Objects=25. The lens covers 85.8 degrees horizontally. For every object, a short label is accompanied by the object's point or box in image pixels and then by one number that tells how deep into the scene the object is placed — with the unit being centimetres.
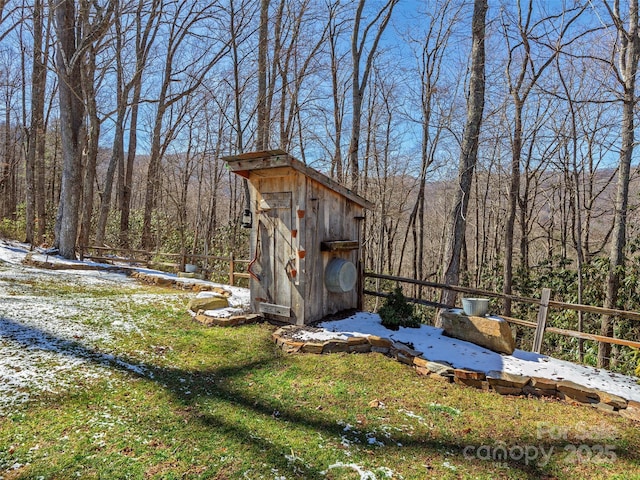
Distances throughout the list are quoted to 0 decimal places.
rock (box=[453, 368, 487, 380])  374
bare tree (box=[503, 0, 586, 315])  664
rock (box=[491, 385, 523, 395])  361
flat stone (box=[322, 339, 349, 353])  437
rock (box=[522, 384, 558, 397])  357
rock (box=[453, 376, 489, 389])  373
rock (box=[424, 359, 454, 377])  386
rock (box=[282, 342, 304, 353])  441
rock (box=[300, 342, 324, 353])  435
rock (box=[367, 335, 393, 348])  446
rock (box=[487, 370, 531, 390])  361
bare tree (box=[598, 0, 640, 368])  620
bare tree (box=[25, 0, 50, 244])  1228
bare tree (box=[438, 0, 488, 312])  574
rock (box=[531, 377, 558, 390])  357
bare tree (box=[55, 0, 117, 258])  958
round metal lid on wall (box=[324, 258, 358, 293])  526
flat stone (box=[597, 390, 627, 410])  329
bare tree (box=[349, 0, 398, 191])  905
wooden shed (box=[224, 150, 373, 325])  503
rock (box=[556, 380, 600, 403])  342
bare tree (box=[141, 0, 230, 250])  1044
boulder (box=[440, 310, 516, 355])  436
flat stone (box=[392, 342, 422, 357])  424
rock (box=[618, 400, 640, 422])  319
